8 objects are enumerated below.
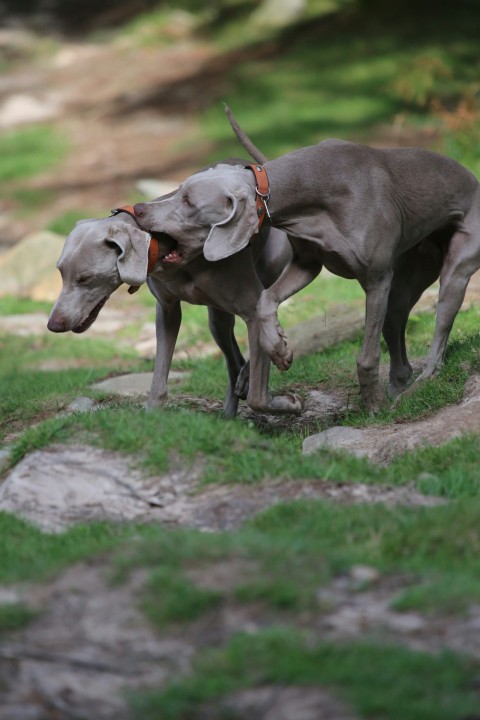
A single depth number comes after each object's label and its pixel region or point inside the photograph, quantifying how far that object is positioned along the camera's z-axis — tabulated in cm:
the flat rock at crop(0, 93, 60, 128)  4012
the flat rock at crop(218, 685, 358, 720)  680
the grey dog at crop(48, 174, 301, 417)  1238
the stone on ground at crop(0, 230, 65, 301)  2512
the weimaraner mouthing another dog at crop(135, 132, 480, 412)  1253
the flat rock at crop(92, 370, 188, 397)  1662
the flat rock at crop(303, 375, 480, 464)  1214
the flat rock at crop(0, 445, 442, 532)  1032
